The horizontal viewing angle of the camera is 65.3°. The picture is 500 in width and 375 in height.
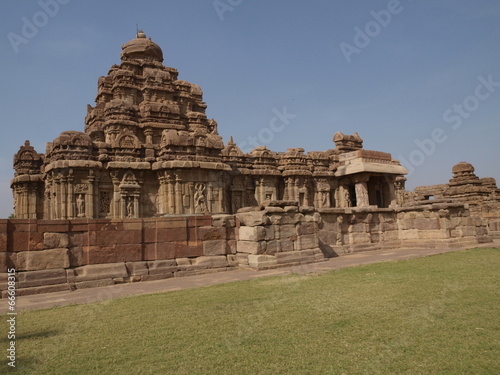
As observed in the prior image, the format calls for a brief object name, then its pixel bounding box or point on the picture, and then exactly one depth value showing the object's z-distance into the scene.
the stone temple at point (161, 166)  16.62
